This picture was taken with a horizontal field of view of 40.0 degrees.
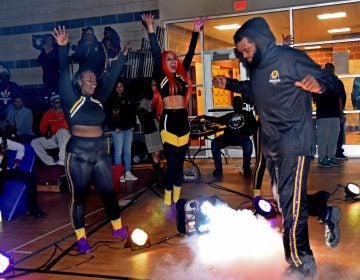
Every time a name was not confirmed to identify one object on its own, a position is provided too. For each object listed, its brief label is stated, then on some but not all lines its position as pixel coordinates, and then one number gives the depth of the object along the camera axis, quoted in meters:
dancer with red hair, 5.63
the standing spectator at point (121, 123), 9.18
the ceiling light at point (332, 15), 11.19
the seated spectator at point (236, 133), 8.77
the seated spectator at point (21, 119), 10.25
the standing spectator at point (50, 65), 11.66
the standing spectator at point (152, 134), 8.32
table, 8.65
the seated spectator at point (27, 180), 6.67
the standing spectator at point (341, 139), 10.65
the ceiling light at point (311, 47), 11.46
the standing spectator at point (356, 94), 11.38
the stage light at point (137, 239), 4.90
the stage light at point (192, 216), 5.15
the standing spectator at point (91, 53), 10.62
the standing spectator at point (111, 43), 11.87
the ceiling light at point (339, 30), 11.19
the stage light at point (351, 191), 6.50
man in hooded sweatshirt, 3.62
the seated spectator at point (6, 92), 11.09
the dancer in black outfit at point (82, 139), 4.59
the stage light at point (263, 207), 5.62
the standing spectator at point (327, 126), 9.78
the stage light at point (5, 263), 4.28
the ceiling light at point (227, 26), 12.06
